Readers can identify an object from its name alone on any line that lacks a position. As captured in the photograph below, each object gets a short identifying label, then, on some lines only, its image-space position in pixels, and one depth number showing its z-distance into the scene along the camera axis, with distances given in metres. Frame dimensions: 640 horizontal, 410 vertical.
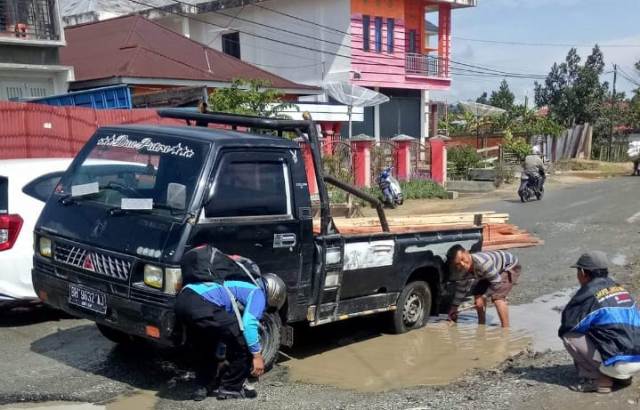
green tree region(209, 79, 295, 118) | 15.09
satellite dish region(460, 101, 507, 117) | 36.94
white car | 6.69
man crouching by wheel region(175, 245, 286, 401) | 4.79
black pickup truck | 5.06
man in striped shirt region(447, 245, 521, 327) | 7.59
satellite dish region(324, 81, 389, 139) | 23.83
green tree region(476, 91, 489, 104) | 71.34
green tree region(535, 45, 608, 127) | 43.84
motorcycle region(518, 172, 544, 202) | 20.52
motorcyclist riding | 20.48
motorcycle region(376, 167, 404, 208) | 19.72
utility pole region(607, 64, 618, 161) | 43.34
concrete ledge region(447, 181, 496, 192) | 25.14
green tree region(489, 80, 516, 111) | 58.16
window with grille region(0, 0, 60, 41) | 17.52
